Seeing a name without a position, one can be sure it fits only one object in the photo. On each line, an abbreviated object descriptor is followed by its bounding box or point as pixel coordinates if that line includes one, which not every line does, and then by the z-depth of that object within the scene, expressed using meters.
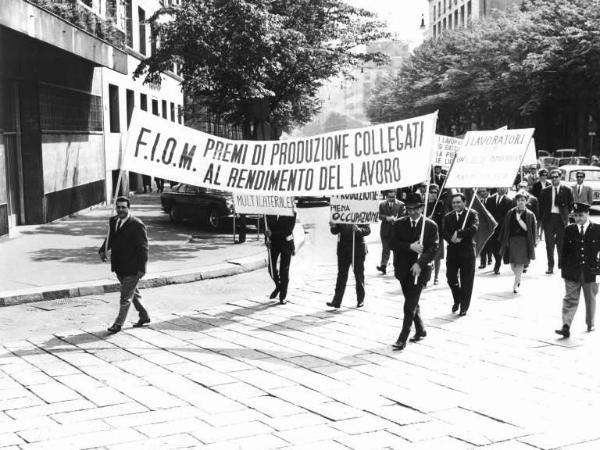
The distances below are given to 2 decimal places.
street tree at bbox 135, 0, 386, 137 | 21.02
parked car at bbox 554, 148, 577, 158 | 55.83
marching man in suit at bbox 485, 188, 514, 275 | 15.27
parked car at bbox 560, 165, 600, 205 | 28.45
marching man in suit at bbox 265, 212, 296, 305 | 12.20
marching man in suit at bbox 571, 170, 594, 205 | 15.62
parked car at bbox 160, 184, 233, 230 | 22.33
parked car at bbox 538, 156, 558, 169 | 45.78
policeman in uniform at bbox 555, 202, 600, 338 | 9.62
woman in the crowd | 13.16
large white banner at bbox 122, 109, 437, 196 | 10.00
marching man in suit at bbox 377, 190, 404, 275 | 14.40
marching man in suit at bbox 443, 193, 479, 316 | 11.21
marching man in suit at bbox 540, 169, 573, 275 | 15.04
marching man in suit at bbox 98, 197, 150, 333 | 10.12
